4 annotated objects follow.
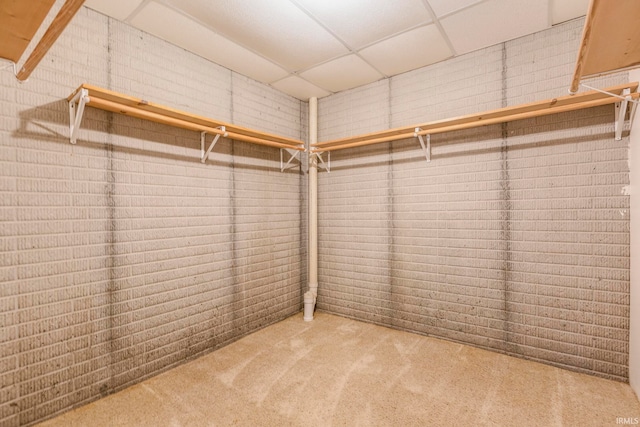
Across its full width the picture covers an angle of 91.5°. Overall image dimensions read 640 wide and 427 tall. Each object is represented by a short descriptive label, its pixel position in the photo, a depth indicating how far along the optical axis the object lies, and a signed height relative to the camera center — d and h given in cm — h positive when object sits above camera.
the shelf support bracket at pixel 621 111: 184 +60
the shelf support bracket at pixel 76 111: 170 +61
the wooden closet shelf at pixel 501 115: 189 +69
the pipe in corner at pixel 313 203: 343 +11
